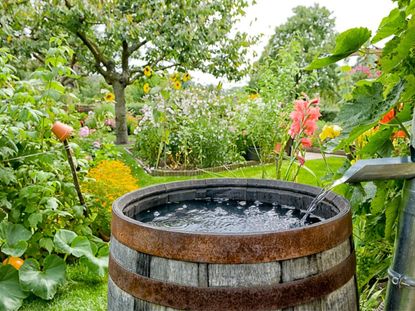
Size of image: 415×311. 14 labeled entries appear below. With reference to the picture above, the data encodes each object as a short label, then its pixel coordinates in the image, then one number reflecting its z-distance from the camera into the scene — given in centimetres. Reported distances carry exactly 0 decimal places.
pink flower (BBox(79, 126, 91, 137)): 380
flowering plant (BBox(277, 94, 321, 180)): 214
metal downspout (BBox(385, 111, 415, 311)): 85
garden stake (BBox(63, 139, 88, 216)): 251
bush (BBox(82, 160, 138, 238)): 303
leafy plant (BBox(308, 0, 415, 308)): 86
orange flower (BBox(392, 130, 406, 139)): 138
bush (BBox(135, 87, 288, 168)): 577
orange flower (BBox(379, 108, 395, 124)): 119
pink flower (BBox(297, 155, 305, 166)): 220
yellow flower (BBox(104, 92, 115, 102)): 620
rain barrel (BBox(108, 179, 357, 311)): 88
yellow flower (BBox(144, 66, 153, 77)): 563
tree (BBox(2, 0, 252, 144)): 711
